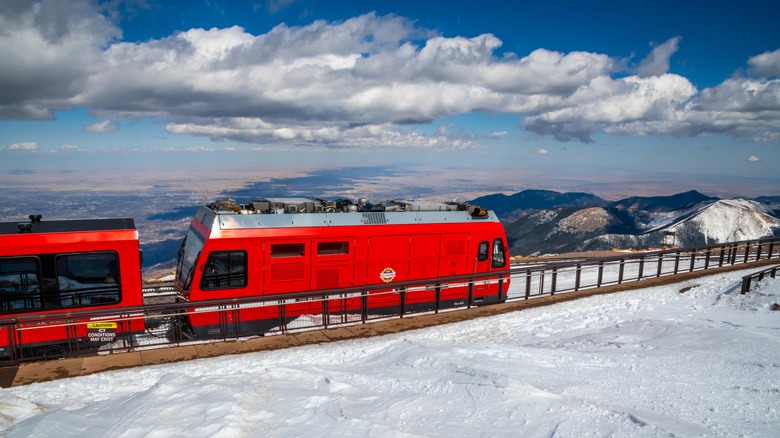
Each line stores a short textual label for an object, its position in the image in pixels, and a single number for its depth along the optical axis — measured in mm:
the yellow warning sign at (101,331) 10547
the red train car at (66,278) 10375
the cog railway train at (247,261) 10516
